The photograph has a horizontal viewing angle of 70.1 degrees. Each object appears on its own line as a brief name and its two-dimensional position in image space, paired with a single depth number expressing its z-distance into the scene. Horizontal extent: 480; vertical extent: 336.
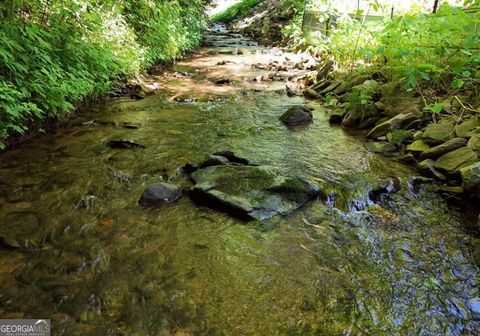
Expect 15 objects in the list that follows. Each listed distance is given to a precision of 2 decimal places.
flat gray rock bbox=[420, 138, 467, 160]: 4.04
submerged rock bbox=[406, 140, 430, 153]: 4.41
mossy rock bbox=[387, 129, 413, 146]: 4.85
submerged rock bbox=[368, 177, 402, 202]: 3.61
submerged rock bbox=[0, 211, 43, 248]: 2.66
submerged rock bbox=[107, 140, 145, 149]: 4.58
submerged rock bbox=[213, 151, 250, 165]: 4.23
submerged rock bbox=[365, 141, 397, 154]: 4.73
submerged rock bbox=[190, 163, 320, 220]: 3.21
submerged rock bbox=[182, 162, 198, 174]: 4.02
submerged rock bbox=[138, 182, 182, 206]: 3.33
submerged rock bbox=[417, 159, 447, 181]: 3.90
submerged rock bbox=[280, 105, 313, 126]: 5.89
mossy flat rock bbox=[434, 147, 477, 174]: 3.72
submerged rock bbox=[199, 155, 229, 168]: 4.06
